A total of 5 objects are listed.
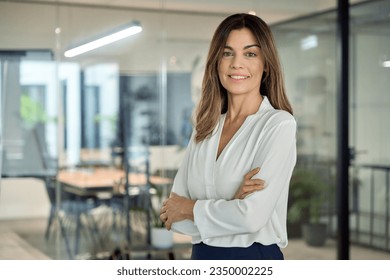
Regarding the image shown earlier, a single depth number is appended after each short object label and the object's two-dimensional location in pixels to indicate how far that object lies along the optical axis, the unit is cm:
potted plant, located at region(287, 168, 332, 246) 503
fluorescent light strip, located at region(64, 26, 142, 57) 463
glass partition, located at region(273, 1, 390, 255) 493
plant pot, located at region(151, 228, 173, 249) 469
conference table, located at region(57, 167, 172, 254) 468
